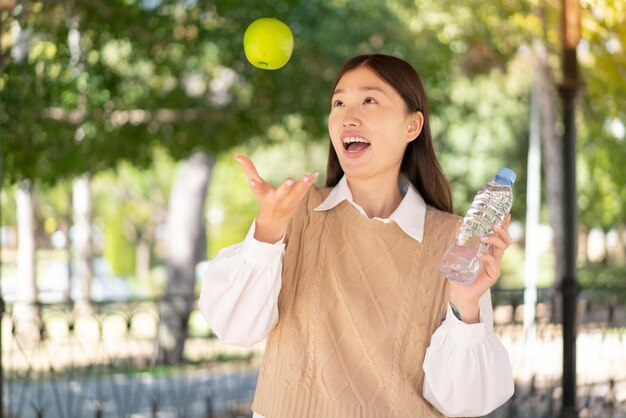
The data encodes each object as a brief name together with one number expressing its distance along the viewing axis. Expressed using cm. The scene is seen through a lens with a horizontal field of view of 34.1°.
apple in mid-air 307
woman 255
